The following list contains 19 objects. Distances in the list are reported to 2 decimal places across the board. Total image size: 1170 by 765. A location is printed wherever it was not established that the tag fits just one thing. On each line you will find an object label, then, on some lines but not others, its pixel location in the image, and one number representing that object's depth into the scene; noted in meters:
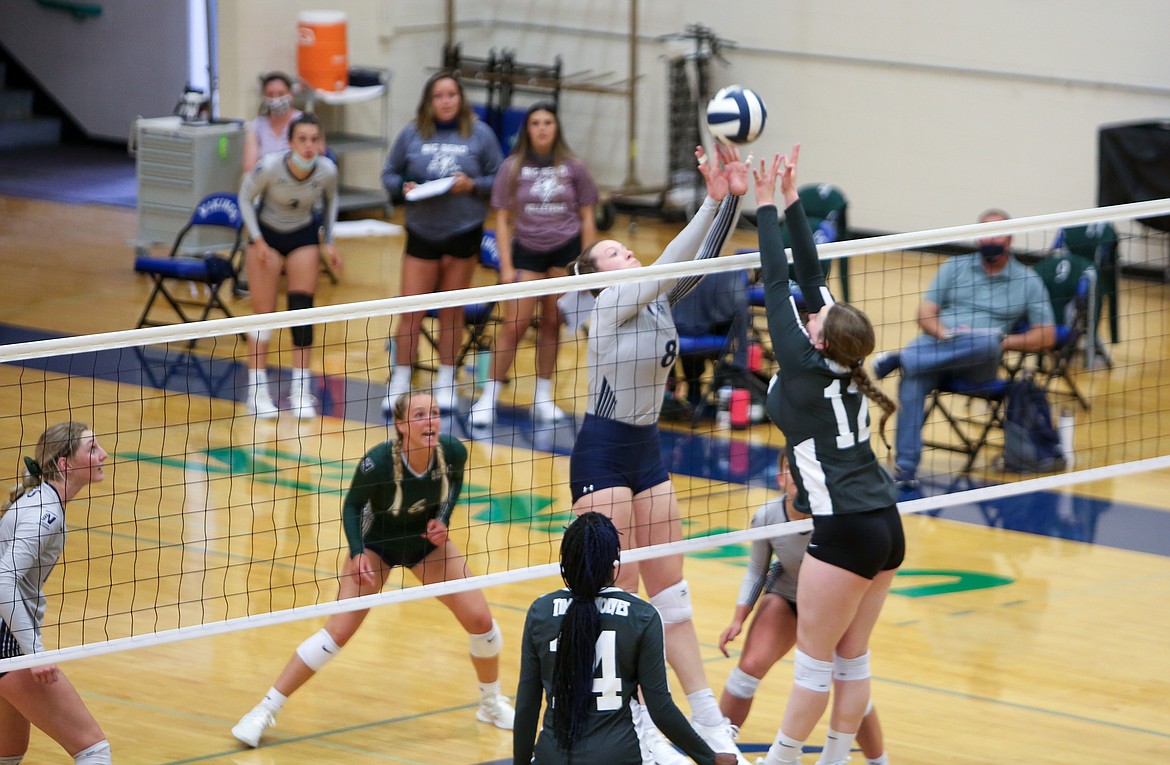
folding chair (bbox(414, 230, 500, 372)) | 20.16
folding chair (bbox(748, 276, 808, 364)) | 20.23
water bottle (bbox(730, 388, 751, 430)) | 19.34
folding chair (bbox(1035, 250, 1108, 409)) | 19.44
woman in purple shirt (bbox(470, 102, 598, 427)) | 19.31
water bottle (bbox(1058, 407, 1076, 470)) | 18.02
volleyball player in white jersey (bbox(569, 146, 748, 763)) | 10.74
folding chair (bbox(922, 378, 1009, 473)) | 17.64
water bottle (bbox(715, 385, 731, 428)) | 19.59
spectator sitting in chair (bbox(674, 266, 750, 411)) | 19.09
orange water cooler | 28.45
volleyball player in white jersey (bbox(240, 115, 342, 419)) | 19.00
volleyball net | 11.54
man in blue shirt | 17.58
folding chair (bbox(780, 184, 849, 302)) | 23.02
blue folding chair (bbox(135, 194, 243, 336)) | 21.77
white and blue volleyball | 10.86
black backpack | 17.97
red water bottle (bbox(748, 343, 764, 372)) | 20.41
